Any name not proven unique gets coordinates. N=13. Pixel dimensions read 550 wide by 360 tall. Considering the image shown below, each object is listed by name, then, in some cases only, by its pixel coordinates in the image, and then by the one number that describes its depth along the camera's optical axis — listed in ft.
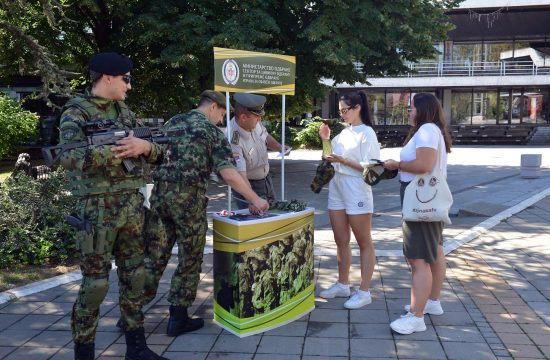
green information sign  17.65
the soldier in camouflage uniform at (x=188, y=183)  12.96
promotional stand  13.12
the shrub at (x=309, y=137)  90.38
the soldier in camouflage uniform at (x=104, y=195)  10.80
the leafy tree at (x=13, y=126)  53.62
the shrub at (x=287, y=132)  83.84
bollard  46.60
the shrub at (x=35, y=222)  19.75
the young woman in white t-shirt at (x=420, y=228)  13.20
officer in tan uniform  15.06
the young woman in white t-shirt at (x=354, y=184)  15.11
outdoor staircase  99.91
